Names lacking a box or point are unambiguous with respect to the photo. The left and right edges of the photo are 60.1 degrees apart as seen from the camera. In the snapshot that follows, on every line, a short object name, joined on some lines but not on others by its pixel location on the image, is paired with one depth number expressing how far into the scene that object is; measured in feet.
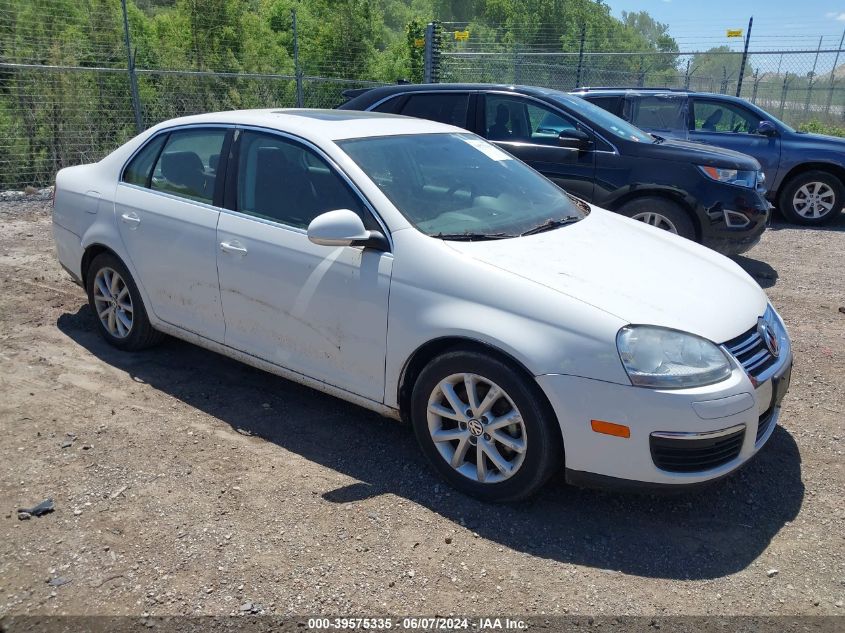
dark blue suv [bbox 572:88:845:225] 31.42
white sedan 9.71
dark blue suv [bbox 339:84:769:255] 22.36
